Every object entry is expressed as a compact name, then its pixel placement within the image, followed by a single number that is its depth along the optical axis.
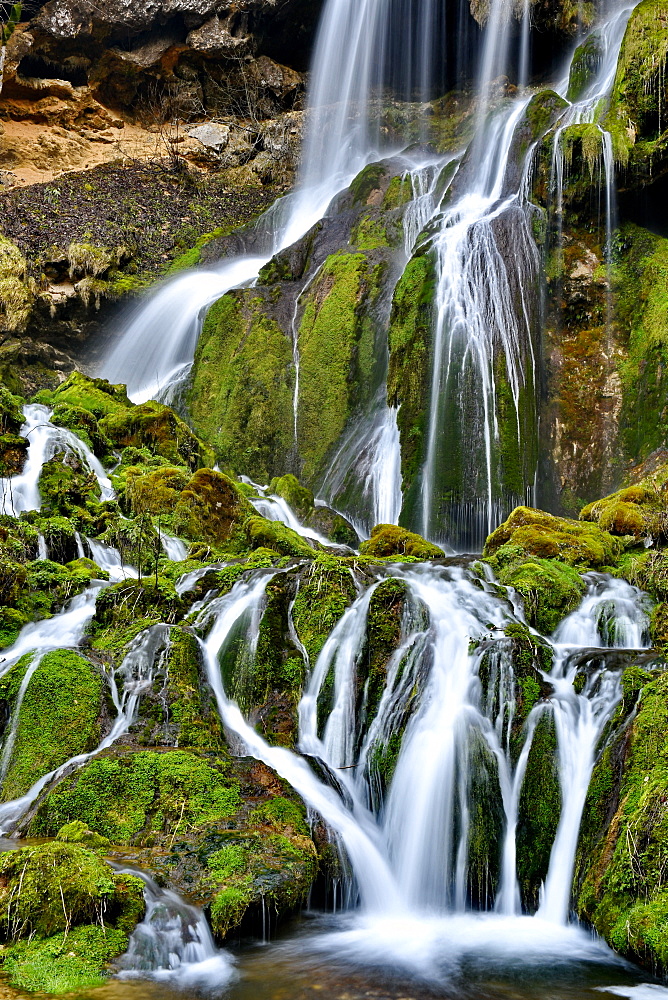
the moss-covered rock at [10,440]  14.70
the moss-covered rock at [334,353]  19.47
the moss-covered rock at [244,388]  20.34
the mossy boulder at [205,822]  5.99
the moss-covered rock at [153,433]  17.48
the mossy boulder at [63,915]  4.85
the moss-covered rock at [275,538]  13.21
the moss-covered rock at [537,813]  6.90
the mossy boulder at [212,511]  13.90
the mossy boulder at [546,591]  9.98
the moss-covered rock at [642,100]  17.70
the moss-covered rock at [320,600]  9.48
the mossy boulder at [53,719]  7.82
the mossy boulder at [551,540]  11.62
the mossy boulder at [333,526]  15.70
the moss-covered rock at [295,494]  16.69
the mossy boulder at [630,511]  12.46
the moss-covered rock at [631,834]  5.61
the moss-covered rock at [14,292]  23.88
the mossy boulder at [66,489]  13.91
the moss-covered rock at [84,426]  16.78
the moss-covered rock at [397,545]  13.07
